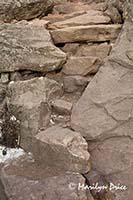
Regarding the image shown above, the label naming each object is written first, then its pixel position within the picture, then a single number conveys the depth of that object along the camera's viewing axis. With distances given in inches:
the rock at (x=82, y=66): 168.4
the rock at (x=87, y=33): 175.6
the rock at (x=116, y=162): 138.3
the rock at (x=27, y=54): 166.2
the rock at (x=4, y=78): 170.7
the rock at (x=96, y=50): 175.0
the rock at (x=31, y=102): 150.6
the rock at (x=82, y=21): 182.9
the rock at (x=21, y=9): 188.1
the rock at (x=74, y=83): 164.4
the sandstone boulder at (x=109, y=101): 144.9
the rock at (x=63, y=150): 133.4
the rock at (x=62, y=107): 155.8
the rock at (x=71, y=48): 177.8
